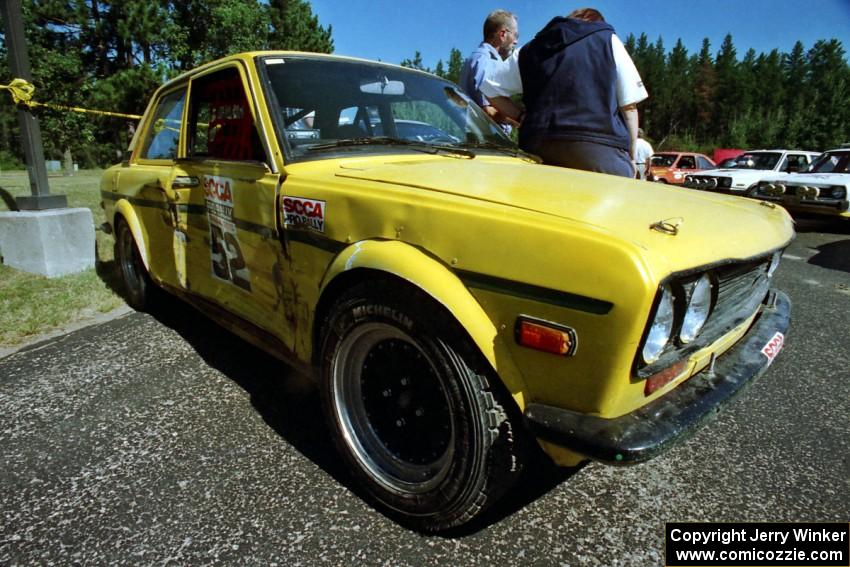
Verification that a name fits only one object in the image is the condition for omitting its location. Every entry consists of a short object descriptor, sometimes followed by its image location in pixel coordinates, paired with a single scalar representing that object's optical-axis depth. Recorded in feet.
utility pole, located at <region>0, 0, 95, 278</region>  14.38
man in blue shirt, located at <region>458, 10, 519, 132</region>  13.01
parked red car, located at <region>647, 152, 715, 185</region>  51.13
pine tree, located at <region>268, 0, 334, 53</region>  93.81
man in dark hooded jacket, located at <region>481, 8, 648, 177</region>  8.77
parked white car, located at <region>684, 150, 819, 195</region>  39.96
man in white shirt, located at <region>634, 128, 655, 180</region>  20.98
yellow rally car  4.06
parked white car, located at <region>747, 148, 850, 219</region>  28.12
